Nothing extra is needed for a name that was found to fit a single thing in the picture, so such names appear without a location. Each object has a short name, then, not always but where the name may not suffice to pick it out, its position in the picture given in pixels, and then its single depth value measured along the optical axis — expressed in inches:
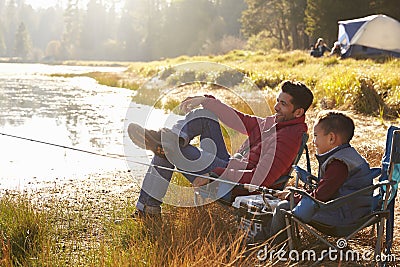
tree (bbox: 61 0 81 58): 2642.7
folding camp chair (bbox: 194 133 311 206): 118.5
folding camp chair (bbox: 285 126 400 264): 97.4
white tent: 710.5
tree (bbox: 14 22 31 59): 2564.0
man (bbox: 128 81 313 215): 117.8
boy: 103.0
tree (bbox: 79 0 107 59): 2652.6
